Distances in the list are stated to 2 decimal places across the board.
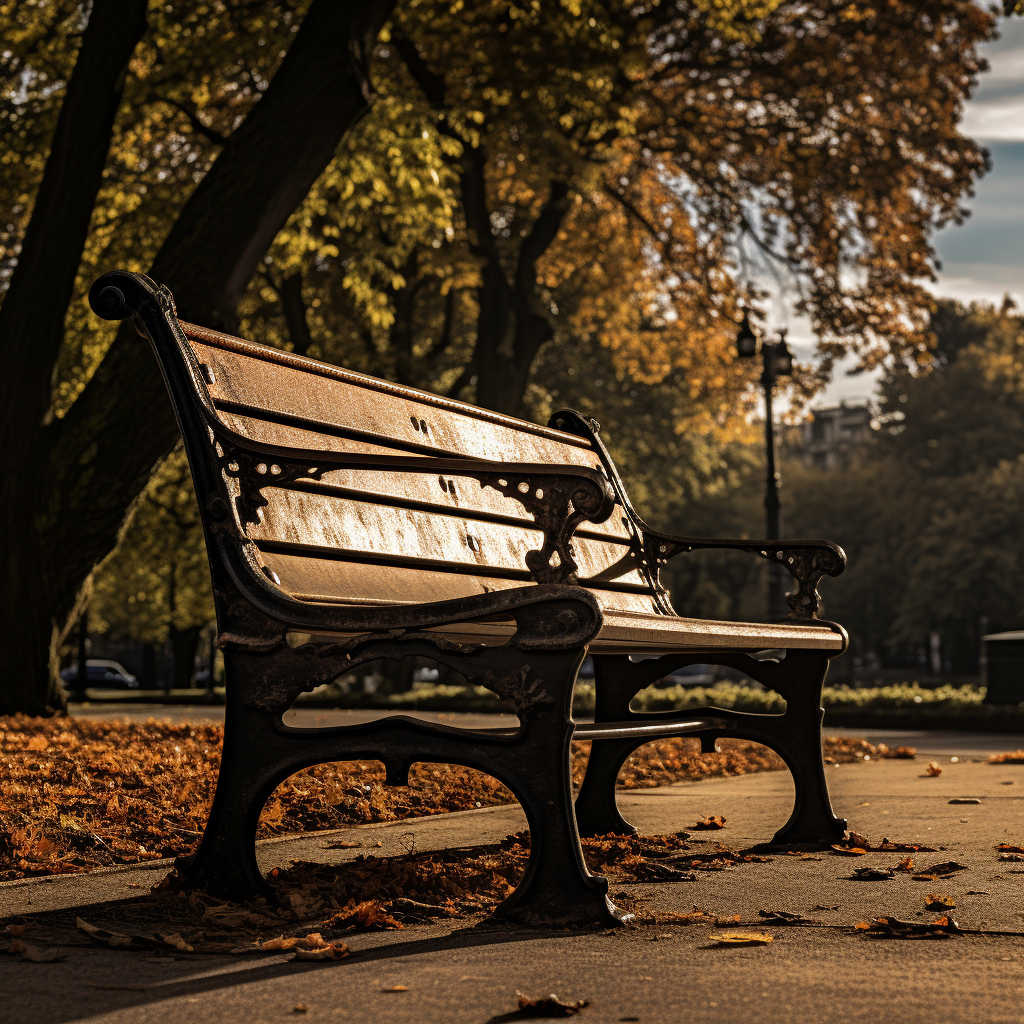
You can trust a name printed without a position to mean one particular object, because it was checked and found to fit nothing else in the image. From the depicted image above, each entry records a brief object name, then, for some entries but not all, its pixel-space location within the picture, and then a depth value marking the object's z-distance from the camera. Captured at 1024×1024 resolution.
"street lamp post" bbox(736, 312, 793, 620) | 19.19
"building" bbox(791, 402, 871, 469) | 98.50
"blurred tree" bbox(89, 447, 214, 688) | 24.64
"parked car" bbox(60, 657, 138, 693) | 53.16
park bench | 2.89
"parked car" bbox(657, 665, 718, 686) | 43.86
